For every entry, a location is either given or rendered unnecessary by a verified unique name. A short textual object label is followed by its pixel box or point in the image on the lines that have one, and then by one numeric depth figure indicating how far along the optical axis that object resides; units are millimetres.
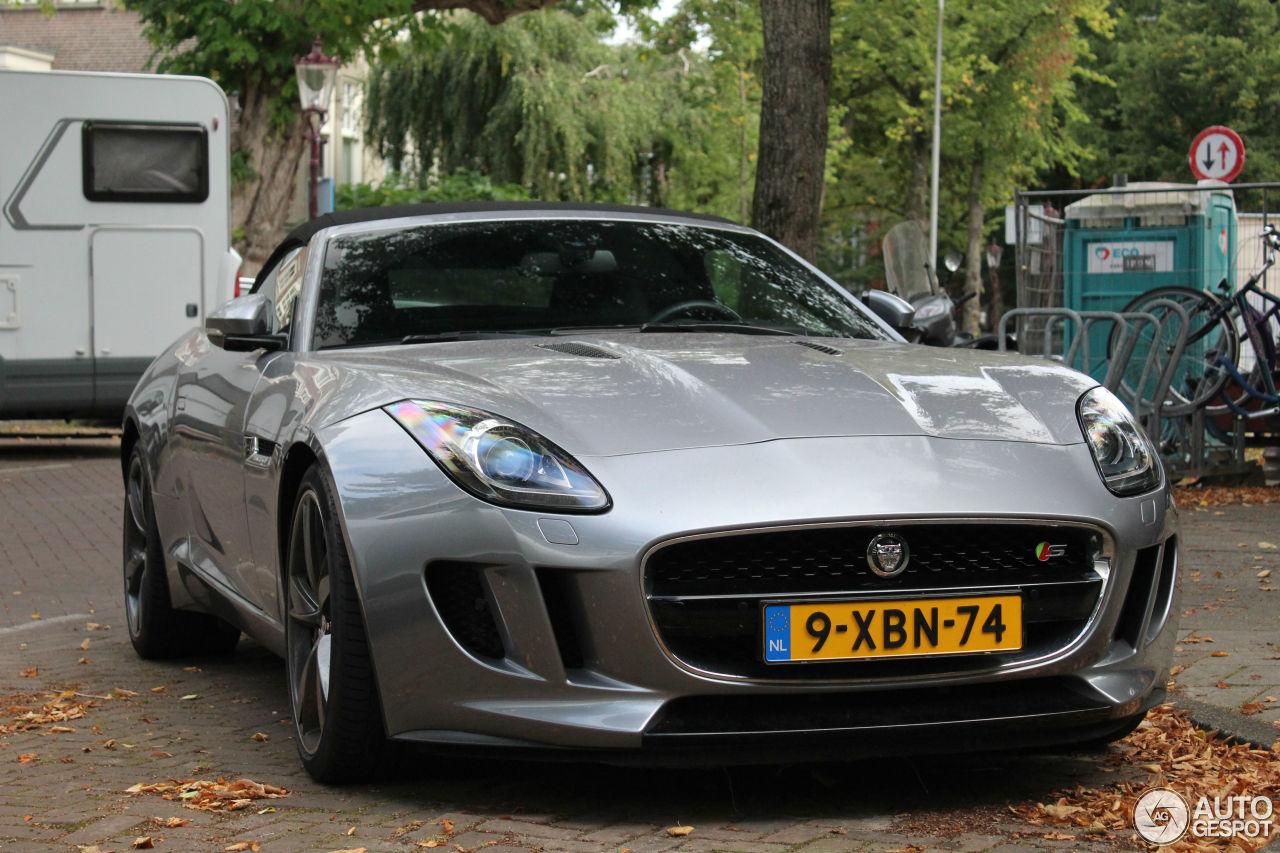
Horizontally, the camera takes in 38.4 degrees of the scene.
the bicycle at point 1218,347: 10719
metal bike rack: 10367
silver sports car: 3518
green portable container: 12211
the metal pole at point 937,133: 38156
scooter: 11367
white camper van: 14938
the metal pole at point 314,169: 20781
